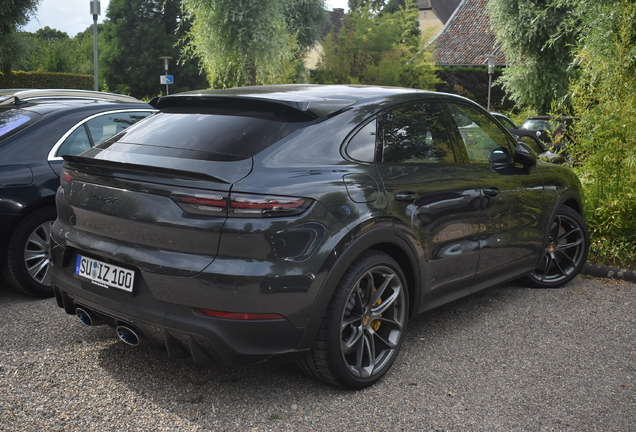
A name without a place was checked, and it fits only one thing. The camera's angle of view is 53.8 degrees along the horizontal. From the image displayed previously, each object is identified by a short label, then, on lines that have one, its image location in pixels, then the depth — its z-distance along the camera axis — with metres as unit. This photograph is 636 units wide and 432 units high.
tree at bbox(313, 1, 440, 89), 38.06
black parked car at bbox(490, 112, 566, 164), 6.70
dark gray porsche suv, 2.94
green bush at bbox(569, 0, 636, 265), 6.27
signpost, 25.88
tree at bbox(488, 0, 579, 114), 23.52
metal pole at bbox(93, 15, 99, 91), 20.33
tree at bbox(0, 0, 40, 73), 24.97
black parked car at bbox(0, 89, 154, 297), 4.73
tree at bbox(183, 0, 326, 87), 25.81
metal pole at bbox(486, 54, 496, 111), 27.99
